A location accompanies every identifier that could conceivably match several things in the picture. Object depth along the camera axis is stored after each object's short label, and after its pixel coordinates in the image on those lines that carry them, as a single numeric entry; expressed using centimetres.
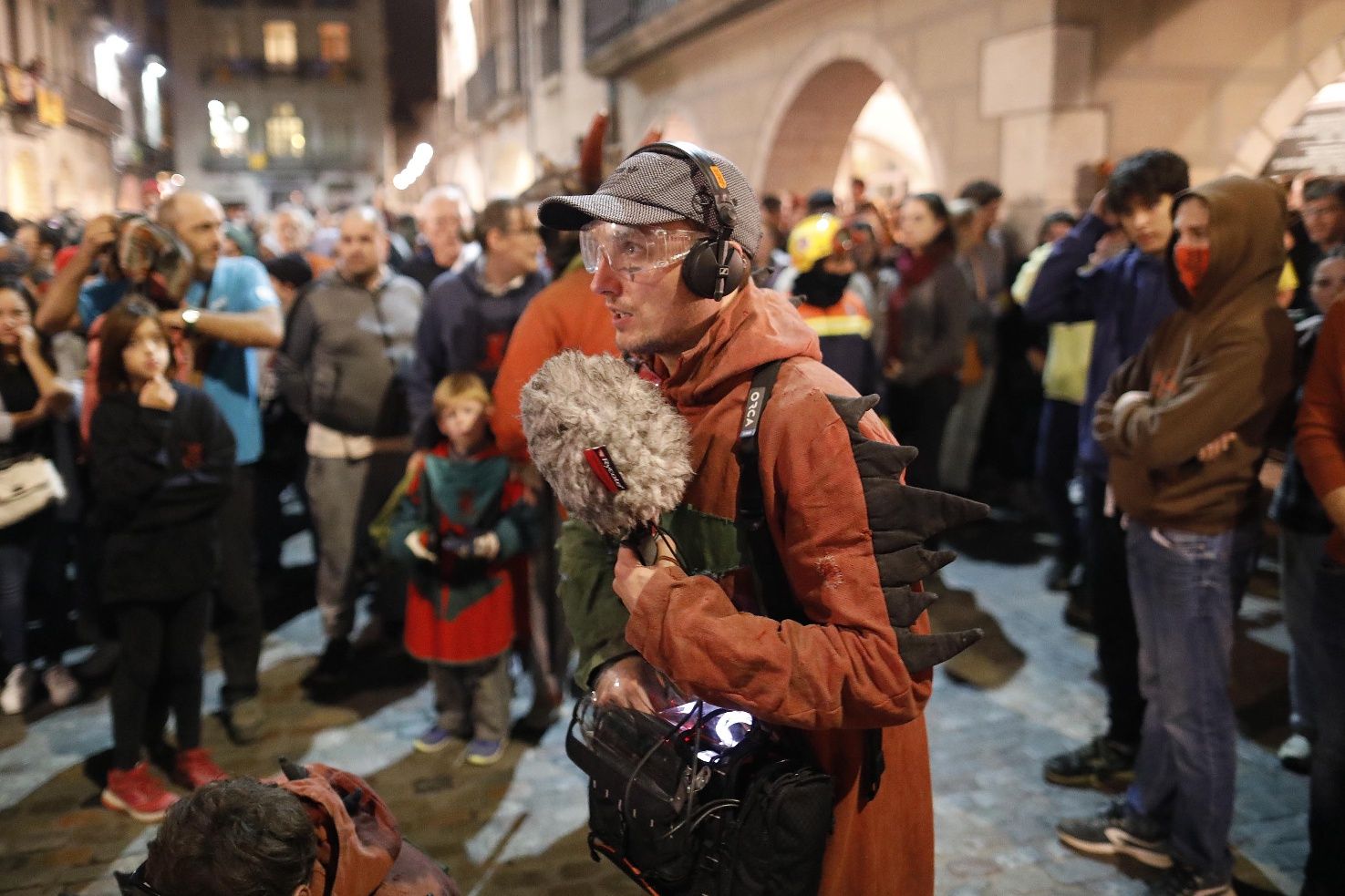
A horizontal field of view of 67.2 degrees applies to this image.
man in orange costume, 146
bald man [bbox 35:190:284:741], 400
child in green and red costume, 389
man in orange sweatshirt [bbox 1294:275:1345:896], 264
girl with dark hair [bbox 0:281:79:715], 422
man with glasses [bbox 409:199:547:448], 413
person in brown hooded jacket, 275
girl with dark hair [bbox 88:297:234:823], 336
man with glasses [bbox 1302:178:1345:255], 429
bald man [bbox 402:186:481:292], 560
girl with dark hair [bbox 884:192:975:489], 570
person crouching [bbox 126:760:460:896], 172
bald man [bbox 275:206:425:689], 455
